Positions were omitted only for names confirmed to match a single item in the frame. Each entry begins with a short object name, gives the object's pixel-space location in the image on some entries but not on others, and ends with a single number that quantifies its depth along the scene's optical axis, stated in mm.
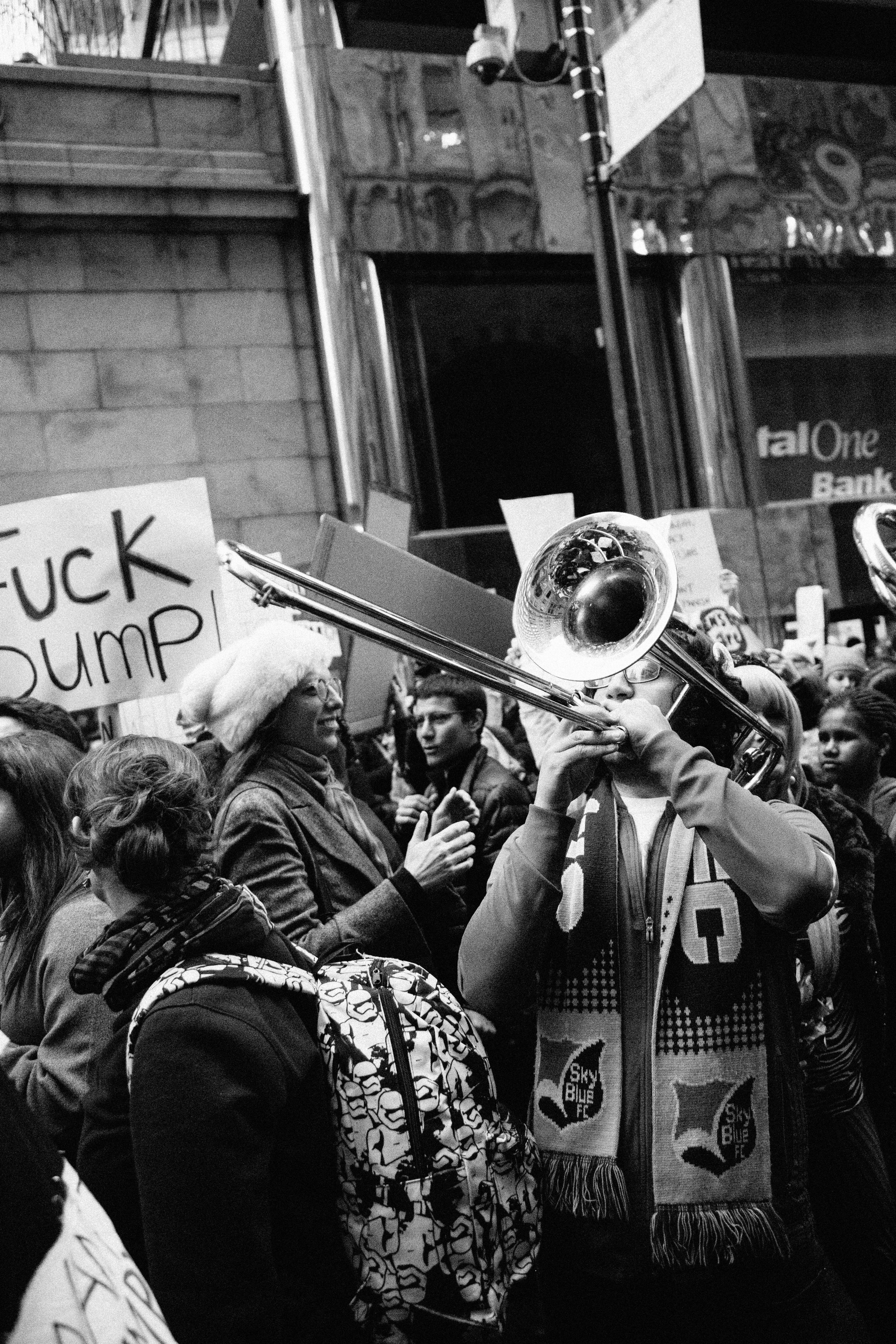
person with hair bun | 1751
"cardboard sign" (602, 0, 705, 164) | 5352
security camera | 7125
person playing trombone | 2088
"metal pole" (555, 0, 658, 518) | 5785
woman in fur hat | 2699
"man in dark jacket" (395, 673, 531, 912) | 3762
